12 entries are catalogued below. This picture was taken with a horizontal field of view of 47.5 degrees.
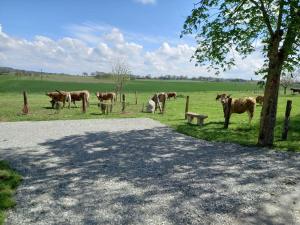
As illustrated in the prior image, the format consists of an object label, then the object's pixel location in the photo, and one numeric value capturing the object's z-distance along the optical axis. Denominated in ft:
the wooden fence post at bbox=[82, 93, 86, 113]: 83.56
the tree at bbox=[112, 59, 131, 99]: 154.61
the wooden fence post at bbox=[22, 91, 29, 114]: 78.23
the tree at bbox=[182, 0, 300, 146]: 41.47
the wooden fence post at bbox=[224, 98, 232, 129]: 58.70
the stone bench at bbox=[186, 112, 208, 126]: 63.12
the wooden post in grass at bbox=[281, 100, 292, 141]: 47.04
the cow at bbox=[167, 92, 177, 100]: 171.53
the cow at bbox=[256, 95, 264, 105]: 121.75
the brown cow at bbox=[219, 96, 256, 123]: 63.72
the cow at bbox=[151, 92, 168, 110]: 93.86
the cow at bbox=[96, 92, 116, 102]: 117.39
